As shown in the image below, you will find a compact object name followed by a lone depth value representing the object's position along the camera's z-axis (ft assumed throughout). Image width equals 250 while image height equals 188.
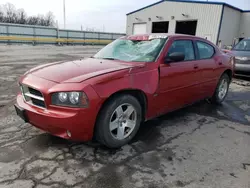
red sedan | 8.11
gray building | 61.41
